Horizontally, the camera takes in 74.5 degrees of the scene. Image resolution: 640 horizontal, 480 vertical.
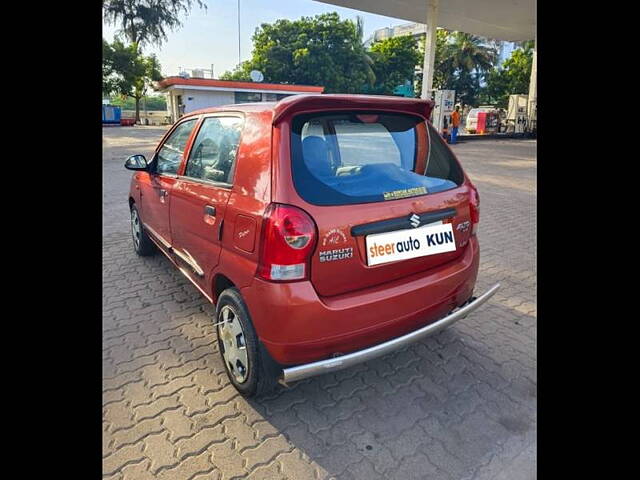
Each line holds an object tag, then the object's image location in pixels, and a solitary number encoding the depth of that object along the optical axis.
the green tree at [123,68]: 35.28
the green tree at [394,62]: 42.97
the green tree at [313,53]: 38.47
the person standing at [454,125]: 20.23
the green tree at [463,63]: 42.88
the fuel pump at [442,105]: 19.12
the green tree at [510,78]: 37.13
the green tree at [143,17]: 43.66
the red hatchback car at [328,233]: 2.07
